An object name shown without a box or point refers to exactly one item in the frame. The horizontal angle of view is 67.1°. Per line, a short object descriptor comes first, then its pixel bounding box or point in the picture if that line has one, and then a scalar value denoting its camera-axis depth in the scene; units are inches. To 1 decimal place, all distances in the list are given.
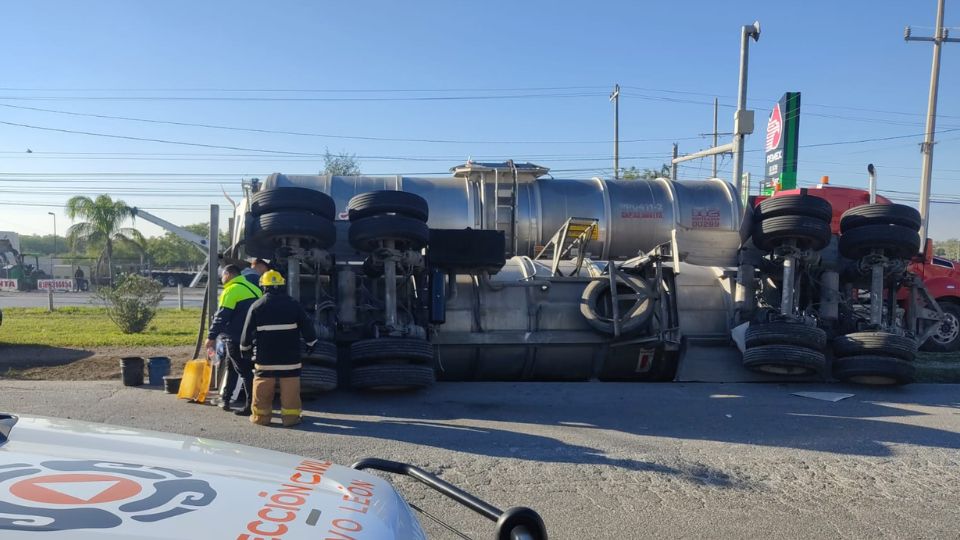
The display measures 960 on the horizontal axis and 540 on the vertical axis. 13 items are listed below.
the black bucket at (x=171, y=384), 345.7
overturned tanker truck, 339.6
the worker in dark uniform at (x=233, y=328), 307.9
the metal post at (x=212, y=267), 390.6
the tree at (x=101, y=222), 1669.5
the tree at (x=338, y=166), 1268.5
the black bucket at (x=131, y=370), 355.9
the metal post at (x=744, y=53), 720.3
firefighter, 283.0
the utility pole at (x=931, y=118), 1028.7
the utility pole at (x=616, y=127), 1610.2
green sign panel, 999.0
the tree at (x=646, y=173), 1461.6
